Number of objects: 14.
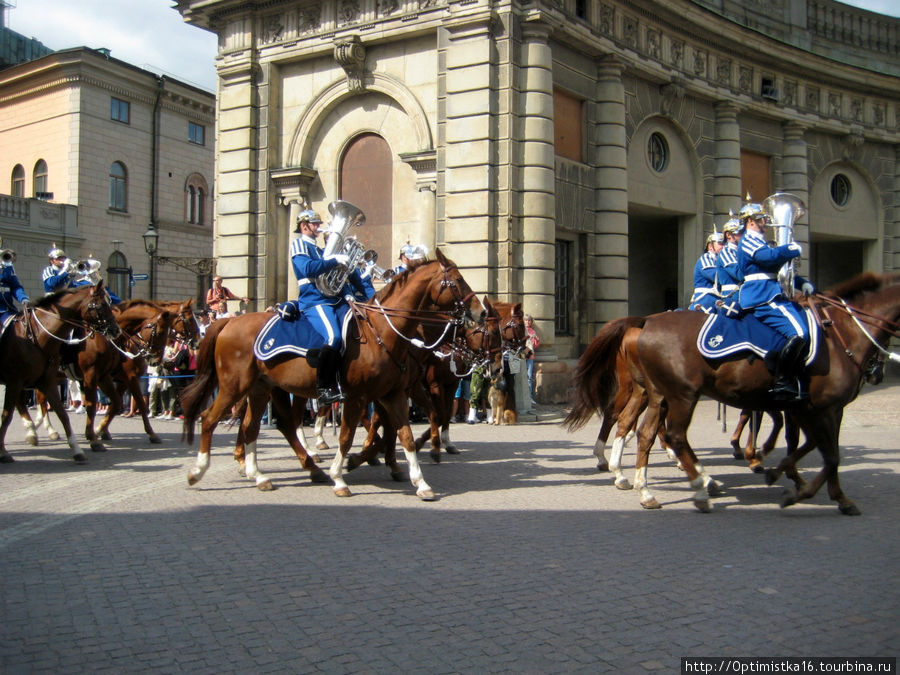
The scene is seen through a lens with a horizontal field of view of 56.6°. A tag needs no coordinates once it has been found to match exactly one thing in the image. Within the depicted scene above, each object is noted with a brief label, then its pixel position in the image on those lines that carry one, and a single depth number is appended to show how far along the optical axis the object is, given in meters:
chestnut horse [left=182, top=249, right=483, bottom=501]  9.10
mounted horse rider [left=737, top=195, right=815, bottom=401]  8.01
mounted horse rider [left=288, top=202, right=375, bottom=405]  8.98
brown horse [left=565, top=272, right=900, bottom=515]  8.05
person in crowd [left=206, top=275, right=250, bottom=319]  18.80
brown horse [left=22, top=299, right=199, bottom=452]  13.27
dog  16.44
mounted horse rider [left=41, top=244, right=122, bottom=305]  14.04
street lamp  23.14
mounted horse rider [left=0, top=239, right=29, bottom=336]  11.81
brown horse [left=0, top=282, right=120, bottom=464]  11.36
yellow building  36.00
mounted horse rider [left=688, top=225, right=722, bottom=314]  10.59
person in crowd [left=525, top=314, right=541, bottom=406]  17.34
